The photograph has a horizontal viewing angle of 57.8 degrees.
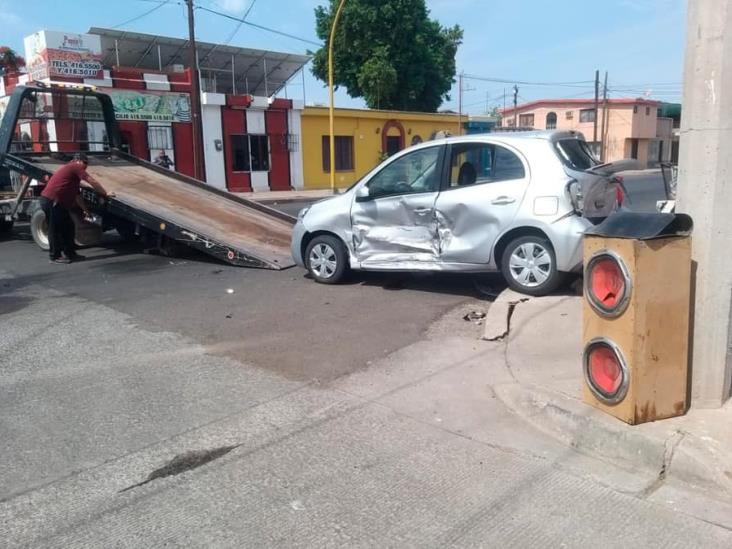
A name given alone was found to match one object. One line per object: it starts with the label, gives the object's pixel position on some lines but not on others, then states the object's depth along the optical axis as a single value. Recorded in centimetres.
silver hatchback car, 693
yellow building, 3475
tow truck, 1016
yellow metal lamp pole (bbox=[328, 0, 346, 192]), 2076
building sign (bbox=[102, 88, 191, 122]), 2653
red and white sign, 2530
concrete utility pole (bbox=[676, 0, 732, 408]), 378
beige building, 6025
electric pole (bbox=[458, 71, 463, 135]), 4178
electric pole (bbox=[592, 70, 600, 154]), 5531
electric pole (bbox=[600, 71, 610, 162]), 5881
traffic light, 382
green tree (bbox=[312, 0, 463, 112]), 4006
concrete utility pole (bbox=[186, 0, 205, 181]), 2319
